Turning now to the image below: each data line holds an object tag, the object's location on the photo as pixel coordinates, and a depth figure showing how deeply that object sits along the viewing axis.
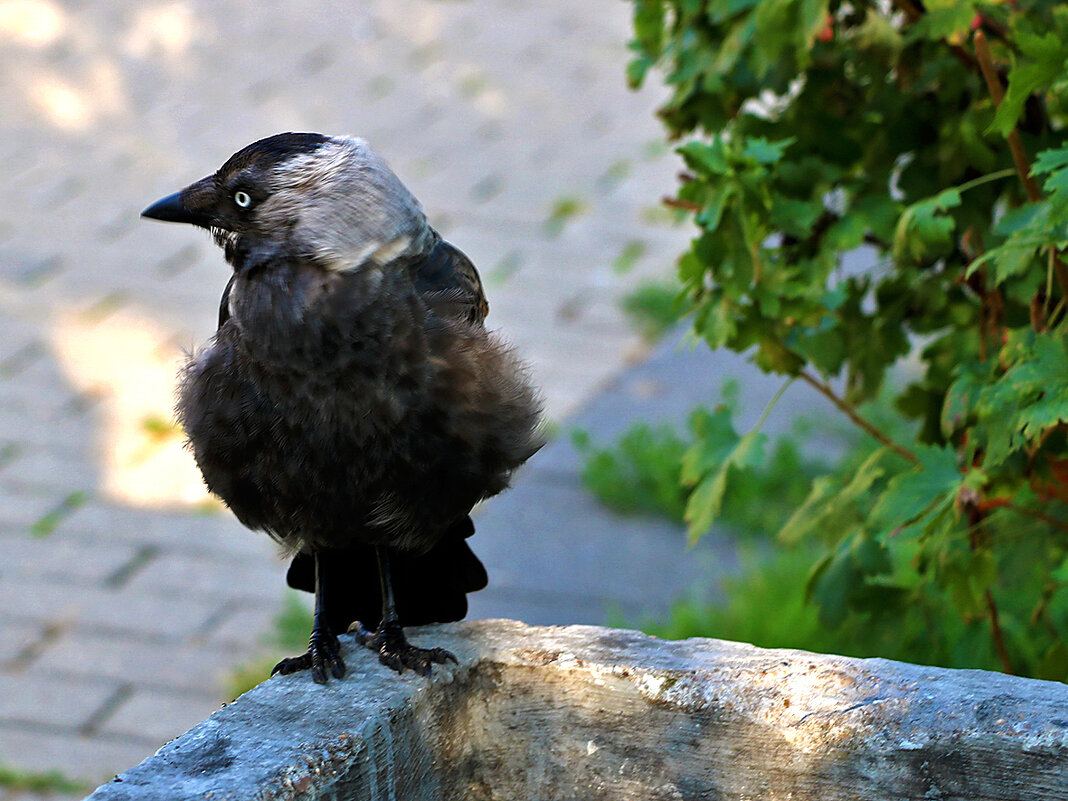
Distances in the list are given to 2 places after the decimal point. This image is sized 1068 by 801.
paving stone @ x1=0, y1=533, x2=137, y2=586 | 8.30
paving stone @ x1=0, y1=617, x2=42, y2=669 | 7.58
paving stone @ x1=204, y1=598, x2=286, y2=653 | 7.70
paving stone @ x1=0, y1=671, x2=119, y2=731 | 7.03
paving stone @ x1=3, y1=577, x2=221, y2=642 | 7.84
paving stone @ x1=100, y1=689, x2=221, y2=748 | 6.93
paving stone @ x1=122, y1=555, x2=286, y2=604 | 8.21
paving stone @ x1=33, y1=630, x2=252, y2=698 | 7.38
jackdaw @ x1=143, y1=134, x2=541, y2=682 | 4.00
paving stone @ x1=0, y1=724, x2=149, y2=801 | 6.63
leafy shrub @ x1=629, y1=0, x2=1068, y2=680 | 4.19
